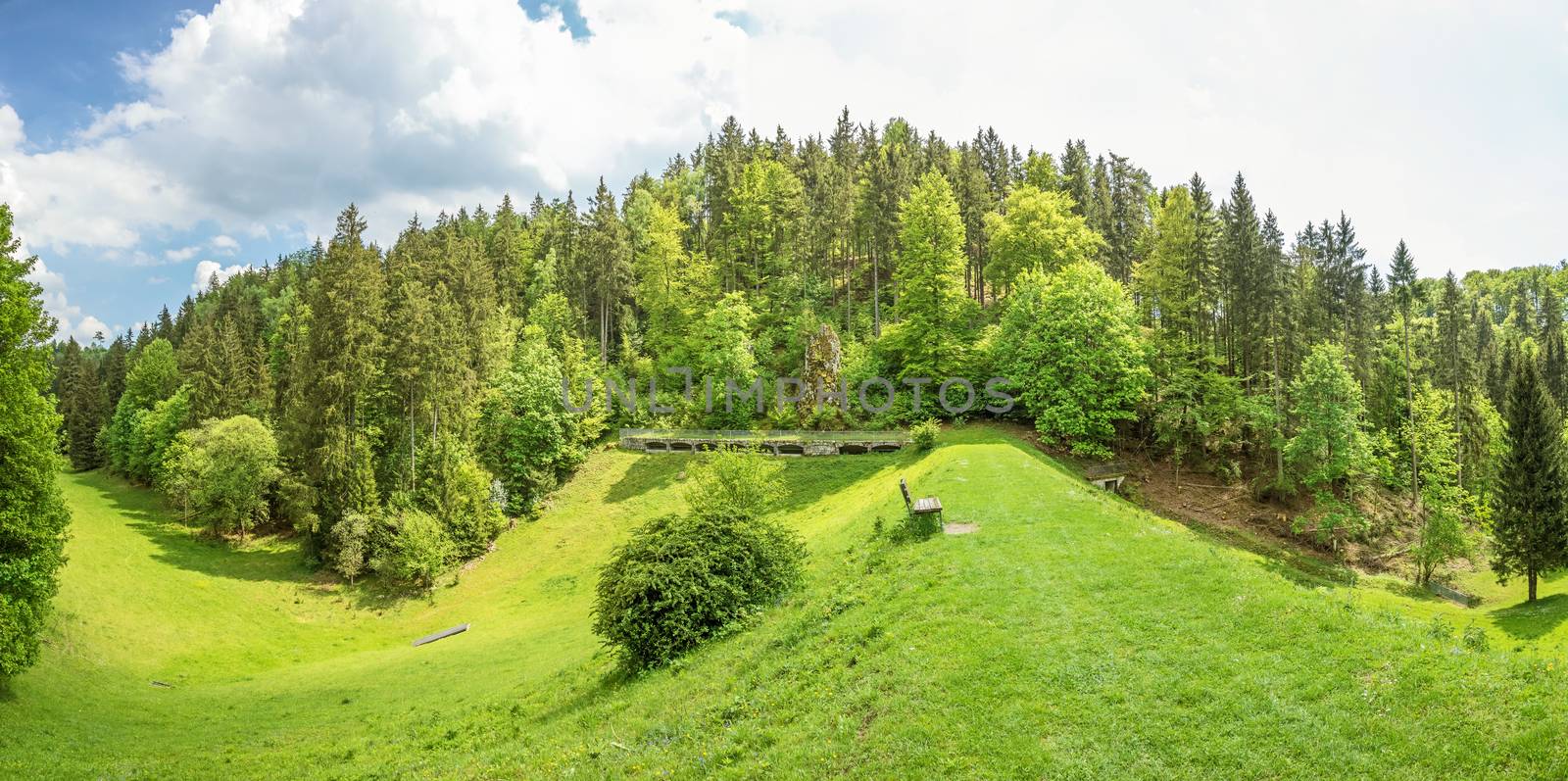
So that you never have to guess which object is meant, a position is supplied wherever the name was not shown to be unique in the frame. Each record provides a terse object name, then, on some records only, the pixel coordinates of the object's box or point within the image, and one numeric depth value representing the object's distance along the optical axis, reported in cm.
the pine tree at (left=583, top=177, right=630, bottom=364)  6906
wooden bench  2170
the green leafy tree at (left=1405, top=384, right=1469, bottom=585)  3284
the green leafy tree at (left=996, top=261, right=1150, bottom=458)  4184
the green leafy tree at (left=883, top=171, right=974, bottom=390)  5031
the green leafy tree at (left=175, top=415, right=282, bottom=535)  4962
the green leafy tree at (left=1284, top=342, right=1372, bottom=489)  3703
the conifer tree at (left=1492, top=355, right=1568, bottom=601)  2866
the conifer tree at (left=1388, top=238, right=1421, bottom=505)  4184
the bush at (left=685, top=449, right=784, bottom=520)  2844
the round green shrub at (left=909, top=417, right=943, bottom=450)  4400
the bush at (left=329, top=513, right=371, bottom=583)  4181
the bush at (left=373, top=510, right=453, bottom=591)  4000
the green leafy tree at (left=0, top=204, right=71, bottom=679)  2252
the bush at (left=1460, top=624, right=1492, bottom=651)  1206
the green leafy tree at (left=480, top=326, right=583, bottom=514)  4984
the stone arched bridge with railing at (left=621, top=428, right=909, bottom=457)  4738
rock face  5112
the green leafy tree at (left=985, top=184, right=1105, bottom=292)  5484
